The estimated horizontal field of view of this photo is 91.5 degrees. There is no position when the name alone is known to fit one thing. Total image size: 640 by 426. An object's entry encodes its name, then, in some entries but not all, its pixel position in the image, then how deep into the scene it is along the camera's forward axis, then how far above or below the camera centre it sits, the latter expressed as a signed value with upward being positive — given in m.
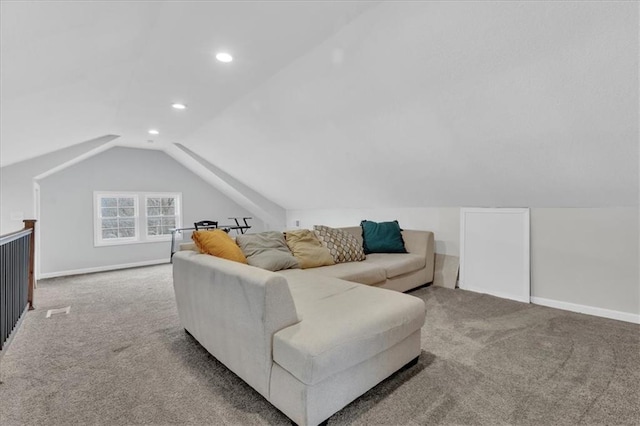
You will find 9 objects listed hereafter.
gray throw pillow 2.73 -0.36
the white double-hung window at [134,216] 5.82 -0.09
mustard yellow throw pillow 2.47 -0.27
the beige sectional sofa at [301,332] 1.44 -0.63
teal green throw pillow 4.03 -0.34
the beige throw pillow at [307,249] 3.11 -0.38
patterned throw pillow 3.41 -0.36
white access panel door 3.45 -0.47
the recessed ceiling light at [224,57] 2.43 +1.23
